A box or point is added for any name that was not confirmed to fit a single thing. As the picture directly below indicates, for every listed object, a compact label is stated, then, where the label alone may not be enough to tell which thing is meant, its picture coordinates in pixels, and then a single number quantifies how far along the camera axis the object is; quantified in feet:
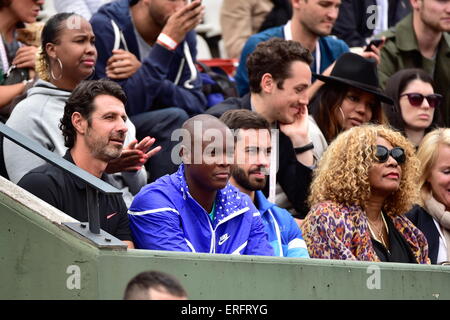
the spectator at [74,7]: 63.72
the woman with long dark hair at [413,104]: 62.34
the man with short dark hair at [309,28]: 64.49
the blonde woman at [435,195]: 53.42
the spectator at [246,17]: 75.00
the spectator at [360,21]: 76.18
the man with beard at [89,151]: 42.32
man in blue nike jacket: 42.83
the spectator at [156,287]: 28.58
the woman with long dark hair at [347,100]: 59.82
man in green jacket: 69.67
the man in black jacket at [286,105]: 54.44
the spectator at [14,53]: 52.54
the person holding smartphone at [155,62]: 55.72
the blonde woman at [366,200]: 47.75
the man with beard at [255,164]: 48.34
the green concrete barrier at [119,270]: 37.68
